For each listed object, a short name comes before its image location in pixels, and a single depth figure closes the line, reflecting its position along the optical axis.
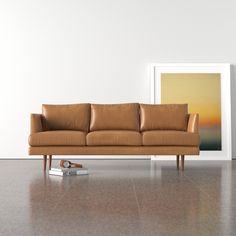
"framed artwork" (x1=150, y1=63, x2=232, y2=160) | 6.94
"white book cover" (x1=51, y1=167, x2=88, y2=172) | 4.35
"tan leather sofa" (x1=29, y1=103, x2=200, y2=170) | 4.92
